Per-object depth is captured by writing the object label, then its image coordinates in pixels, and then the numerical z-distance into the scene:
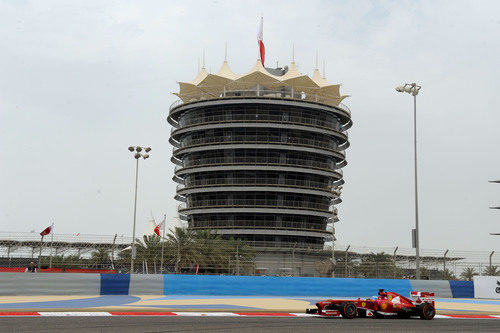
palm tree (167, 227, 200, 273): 54.72
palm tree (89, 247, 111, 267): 74.66
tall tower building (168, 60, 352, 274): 75.25
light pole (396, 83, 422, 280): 30.98
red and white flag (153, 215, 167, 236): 52.78
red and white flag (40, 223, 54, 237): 44.40
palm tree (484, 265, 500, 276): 32.31
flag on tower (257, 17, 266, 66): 87.94
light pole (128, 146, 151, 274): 43.69
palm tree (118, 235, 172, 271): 53.39
